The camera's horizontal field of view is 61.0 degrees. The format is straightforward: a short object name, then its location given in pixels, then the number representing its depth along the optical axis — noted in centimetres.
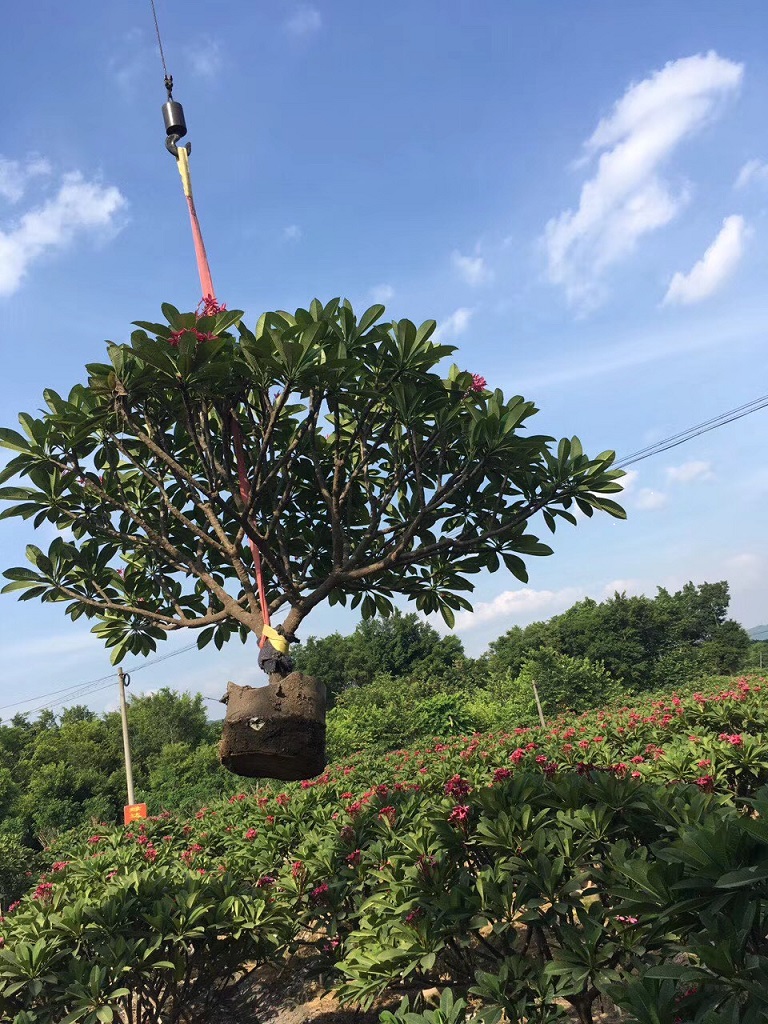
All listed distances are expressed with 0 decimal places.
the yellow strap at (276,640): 346
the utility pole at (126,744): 2144
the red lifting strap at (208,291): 364
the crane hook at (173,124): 416
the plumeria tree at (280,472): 354
